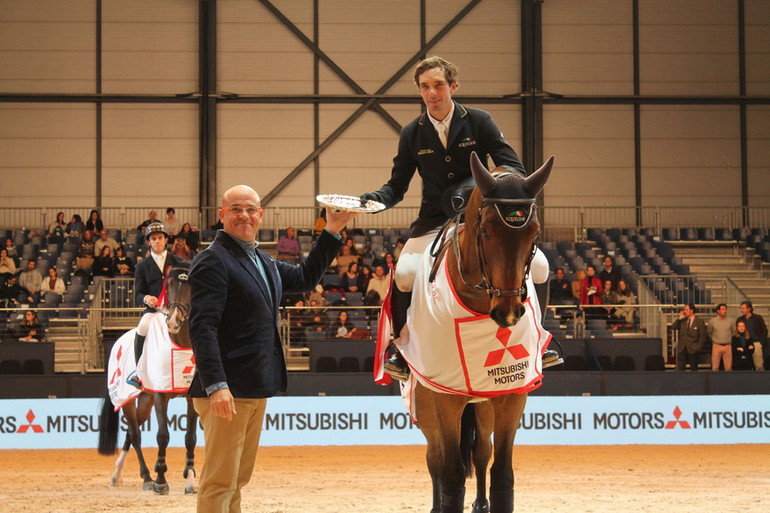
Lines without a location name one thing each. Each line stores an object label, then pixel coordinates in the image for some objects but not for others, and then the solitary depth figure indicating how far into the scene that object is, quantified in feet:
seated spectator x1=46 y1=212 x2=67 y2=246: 72.90
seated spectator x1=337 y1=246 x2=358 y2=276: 65.31
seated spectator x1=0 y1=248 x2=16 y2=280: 63.87
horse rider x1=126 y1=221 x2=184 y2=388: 30.89
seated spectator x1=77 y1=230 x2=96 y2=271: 67.46
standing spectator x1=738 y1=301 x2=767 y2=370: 52.96
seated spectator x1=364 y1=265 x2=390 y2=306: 58.08
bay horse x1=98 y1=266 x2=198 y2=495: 27.89
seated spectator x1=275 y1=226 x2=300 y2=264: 68.33
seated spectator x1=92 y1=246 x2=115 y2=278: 65.05
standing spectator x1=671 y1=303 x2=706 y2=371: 53.21
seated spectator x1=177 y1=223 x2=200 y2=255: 67.92
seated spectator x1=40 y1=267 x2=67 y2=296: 63.26
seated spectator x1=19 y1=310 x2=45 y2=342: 55.01
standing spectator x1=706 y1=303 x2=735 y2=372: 53.25
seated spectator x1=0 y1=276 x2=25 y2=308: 59.82
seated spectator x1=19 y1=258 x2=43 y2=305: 63.41
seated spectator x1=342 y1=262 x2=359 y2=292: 62.18
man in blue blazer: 14.99
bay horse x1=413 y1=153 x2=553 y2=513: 14.92
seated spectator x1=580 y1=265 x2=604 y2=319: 59.41
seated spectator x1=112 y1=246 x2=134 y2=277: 63.82
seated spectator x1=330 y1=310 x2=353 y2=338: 54.85
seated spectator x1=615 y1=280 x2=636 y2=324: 59.57
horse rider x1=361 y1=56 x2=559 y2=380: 18.95
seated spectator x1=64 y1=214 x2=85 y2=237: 74.69
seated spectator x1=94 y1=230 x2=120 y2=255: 68.59
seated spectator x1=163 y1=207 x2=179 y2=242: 72.43
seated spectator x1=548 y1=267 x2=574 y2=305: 62.03
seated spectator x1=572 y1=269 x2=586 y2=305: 62.39
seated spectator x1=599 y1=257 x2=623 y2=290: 61.98
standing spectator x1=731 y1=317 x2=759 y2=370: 52.06
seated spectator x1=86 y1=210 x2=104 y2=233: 73.15
